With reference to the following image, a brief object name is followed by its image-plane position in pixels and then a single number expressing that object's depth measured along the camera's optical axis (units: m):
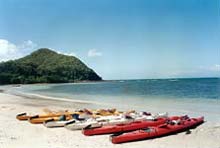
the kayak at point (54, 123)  5.71
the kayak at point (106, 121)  5.40
